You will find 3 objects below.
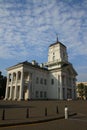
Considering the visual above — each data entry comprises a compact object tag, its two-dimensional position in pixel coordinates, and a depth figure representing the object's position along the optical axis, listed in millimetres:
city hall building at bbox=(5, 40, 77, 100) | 30541
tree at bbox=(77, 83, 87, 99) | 52398
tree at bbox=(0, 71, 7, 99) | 38773
